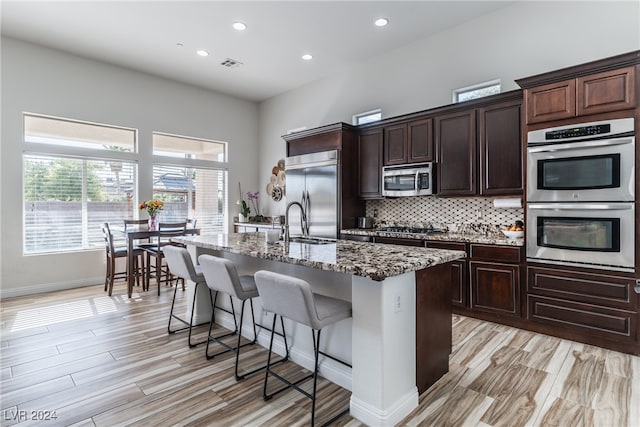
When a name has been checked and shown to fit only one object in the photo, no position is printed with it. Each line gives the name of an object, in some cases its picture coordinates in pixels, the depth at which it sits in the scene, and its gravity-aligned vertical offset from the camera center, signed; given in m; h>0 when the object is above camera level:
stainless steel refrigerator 4.93 +0.36
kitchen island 1.85 -0.66
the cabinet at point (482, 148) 3.49 +0.72
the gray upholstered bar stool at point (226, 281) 2.36 -0.51
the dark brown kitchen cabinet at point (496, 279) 3.29 -0.69
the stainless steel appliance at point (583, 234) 2.71 -0.20
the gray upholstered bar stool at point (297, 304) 1.78 -0.53
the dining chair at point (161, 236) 4.74 -0.37
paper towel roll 3.58 +0.10
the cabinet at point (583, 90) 2.70 +1.07
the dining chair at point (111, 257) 4.62 -0.64
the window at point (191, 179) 5.95 +0.64
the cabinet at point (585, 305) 2.72 -0.82
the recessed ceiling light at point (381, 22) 4.04 +2.35
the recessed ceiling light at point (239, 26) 4.12 +2.36
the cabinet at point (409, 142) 4.22 +0.93
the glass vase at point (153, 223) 5.01 -0.15
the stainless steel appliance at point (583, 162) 2.71 +0.43
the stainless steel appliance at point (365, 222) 4.98 -0.15
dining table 4.55 -0.36
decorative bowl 3.42 -0.23
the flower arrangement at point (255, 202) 7.07 +0.23
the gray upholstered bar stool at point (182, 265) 2.87 -0.46
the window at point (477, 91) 4.01 +1.53
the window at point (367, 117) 5.19 +1.54
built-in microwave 4.17 +0.42
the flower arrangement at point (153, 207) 4.96 +0.09
